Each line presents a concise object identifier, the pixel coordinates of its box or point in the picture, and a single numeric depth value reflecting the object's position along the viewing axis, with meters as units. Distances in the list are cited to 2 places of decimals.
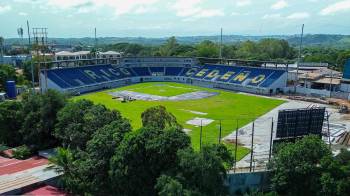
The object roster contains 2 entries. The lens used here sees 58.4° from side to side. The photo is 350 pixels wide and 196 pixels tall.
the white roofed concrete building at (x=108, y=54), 116.63
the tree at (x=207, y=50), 114.00
